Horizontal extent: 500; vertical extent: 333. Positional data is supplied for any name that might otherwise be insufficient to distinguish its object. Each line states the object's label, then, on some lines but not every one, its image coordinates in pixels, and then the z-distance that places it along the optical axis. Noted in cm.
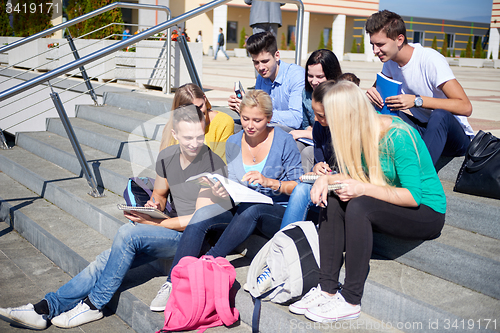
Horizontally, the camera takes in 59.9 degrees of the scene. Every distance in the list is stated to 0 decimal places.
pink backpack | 219
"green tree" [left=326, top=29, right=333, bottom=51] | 3313
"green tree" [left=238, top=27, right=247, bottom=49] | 3156
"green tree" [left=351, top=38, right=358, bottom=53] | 3309
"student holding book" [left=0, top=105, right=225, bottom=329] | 252
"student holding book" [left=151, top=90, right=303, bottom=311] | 246
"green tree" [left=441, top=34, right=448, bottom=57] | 3222
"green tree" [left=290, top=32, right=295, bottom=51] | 3274
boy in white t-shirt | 254
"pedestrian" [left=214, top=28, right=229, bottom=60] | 2544
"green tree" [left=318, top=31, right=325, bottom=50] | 3075
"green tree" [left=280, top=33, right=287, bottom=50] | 3331
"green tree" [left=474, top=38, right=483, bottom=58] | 3074
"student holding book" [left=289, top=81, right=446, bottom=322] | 205
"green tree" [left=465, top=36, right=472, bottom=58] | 3048
